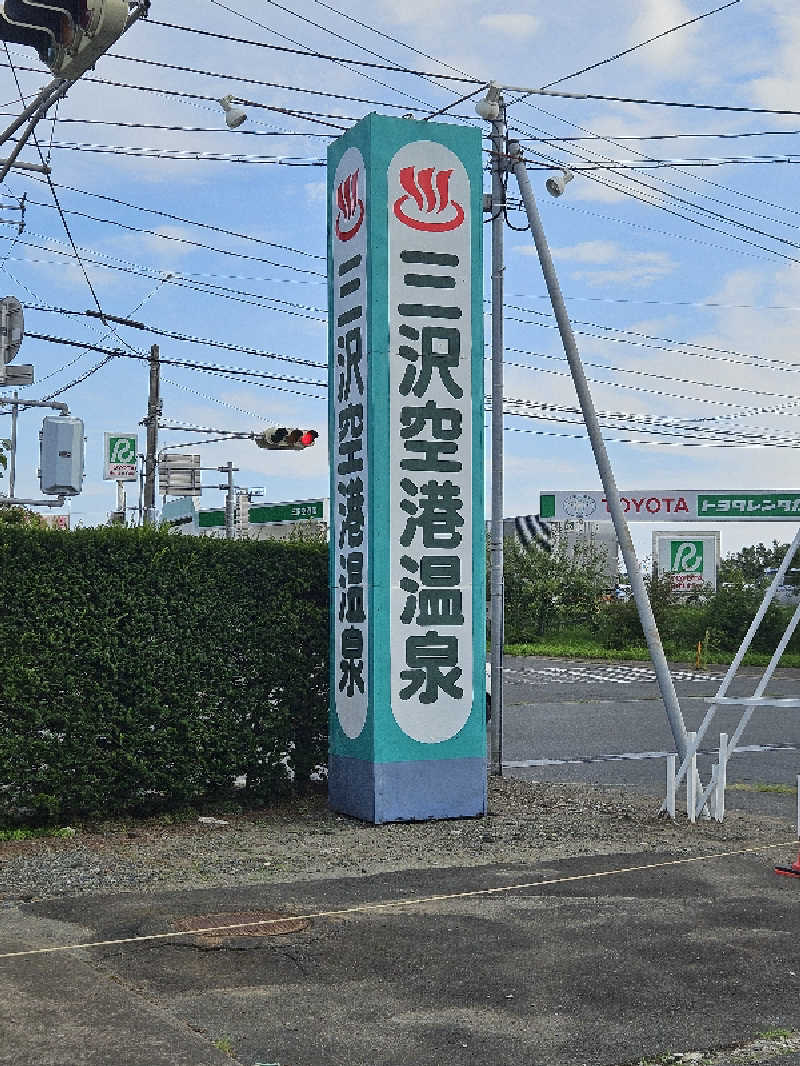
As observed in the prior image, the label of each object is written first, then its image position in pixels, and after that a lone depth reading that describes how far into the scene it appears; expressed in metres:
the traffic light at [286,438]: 26.44
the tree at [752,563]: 48.09
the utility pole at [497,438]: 14.51
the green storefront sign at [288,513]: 47.23
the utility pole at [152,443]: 34.66
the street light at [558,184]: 14.34
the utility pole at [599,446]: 13.12
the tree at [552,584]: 48.94
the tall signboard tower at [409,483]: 11.30
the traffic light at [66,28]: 6.75
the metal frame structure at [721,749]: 11.70
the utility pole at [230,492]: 41.91
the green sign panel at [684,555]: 47.44
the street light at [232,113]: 13.77
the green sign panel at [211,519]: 50.02
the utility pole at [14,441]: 17.24
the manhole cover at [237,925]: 7.52
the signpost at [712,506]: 43.59
